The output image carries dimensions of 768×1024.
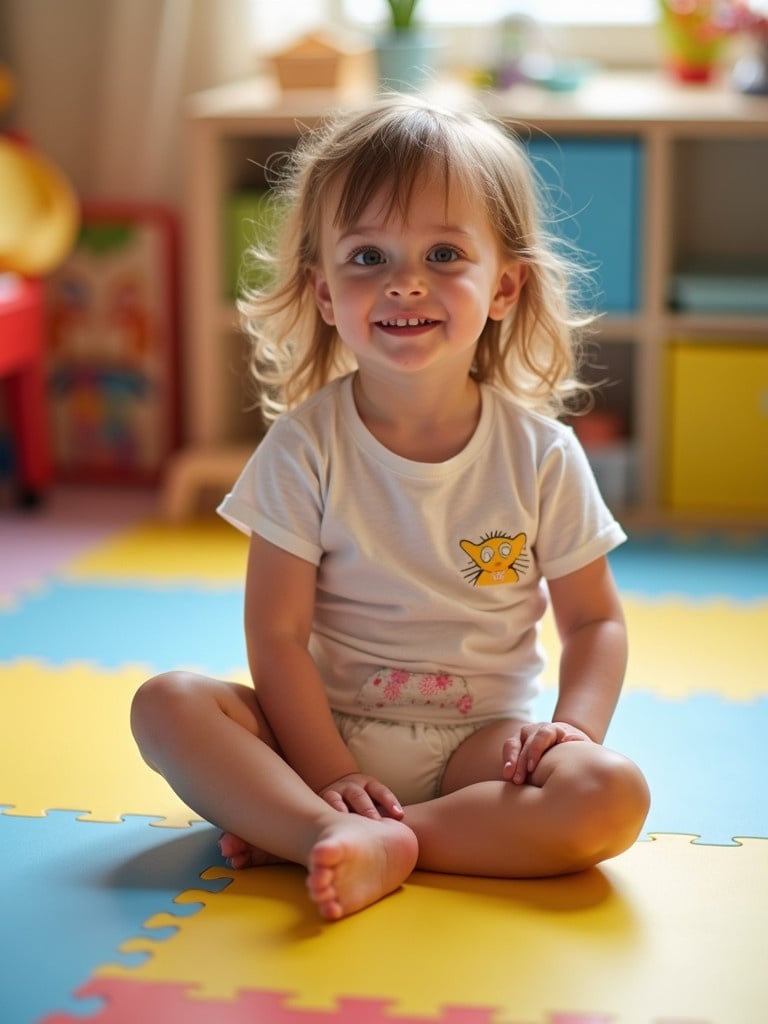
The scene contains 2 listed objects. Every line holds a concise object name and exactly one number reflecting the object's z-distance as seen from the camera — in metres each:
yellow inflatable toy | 2.20
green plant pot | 2.22
